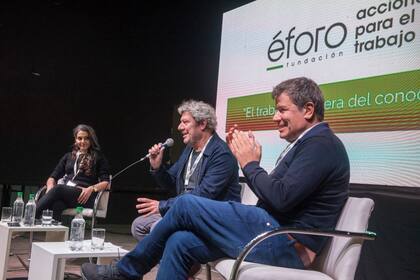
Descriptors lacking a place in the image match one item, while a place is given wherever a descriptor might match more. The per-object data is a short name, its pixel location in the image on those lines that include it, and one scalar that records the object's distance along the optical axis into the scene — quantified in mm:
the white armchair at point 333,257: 1527
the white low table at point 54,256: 2141
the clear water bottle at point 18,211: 2979
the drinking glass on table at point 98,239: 2383
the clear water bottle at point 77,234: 2328
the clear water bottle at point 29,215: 2947
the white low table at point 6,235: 2723
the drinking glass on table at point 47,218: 3049
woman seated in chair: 3713
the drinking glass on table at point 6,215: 3066
